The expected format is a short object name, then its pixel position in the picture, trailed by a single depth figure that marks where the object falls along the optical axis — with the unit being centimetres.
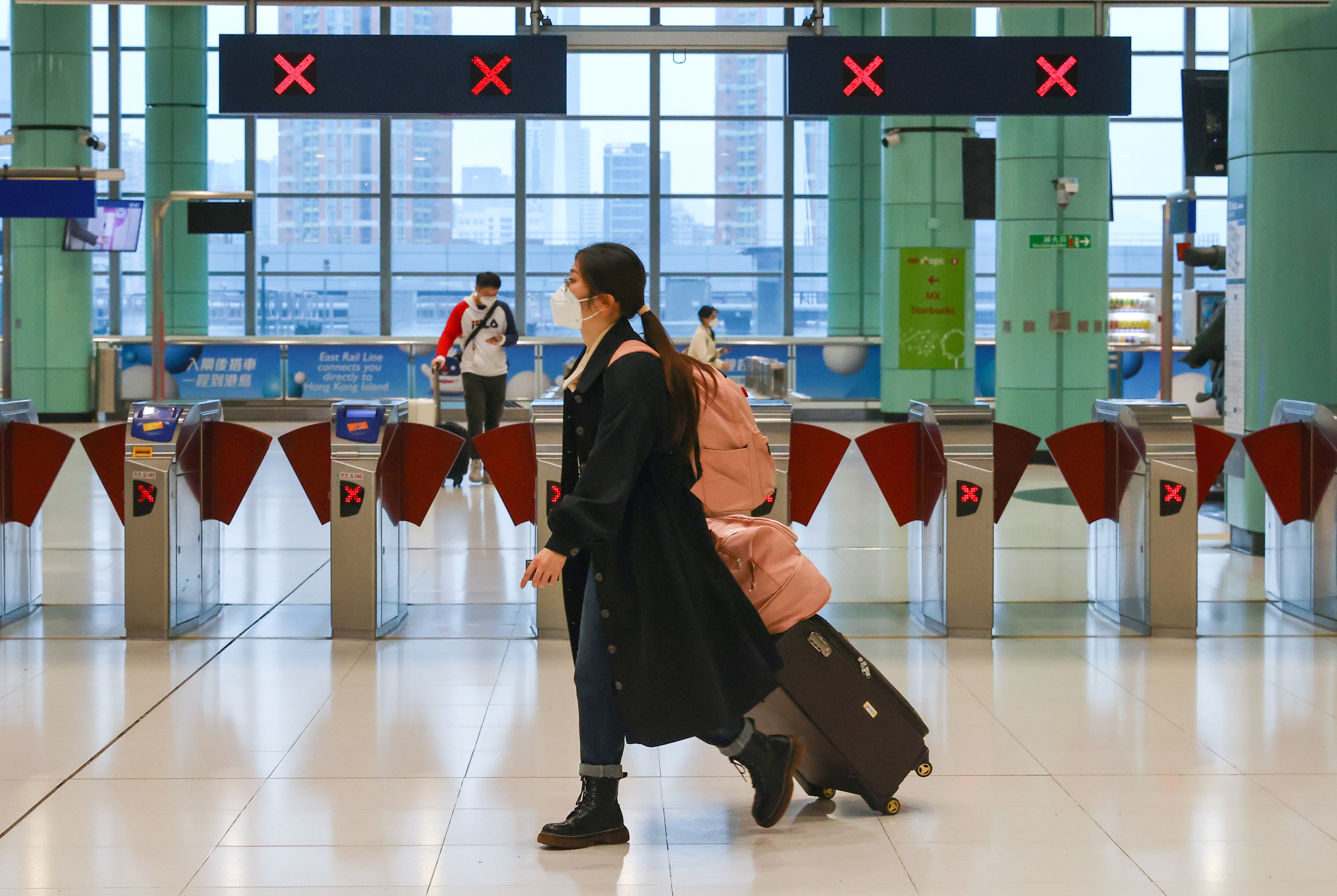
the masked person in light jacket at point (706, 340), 1470
